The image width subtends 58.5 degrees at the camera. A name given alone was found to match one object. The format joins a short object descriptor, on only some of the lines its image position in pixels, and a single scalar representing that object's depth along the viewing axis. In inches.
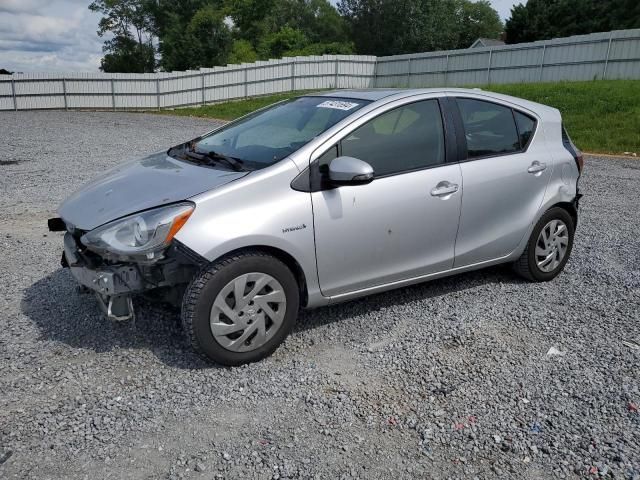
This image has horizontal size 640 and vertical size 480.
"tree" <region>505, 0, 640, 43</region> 1557.6
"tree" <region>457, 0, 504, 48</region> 2760.8
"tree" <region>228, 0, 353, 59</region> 1941.4
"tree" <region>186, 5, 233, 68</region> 1593.3
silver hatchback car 129.9
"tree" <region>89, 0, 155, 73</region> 2187.5
